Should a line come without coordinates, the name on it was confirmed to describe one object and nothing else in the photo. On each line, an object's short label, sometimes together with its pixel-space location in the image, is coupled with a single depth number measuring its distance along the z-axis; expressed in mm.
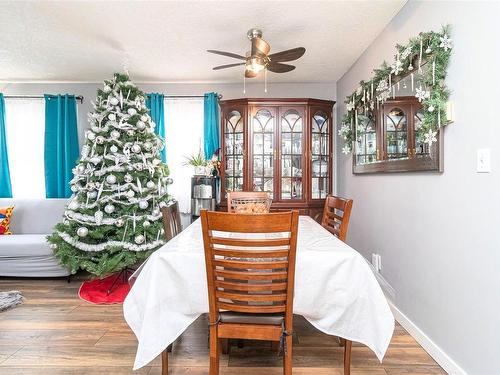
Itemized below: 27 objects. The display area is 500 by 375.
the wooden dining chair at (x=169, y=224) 1684
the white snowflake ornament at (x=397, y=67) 2189
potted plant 3941
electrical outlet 2775
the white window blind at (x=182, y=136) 4215
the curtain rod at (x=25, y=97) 4148
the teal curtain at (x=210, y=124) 4113
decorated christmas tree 3076
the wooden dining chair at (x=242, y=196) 2871
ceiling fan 2422
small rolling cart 3877
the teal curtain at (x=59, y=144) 4074
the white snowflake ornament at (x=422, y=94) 1884
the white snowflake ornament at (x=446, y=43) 1768
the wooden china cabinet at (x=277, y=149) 3832
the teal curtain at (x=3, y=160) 4098
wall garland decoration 1800
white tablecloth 1400
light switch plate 1491
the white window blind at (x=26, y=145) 4184
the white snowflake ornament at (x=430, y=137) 1865
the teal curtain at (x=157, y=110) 4102
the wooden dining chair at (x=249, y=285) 1298
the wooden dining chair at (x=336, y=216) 1938
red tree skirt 2902
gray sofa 3281
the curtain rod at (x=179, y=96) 4180
